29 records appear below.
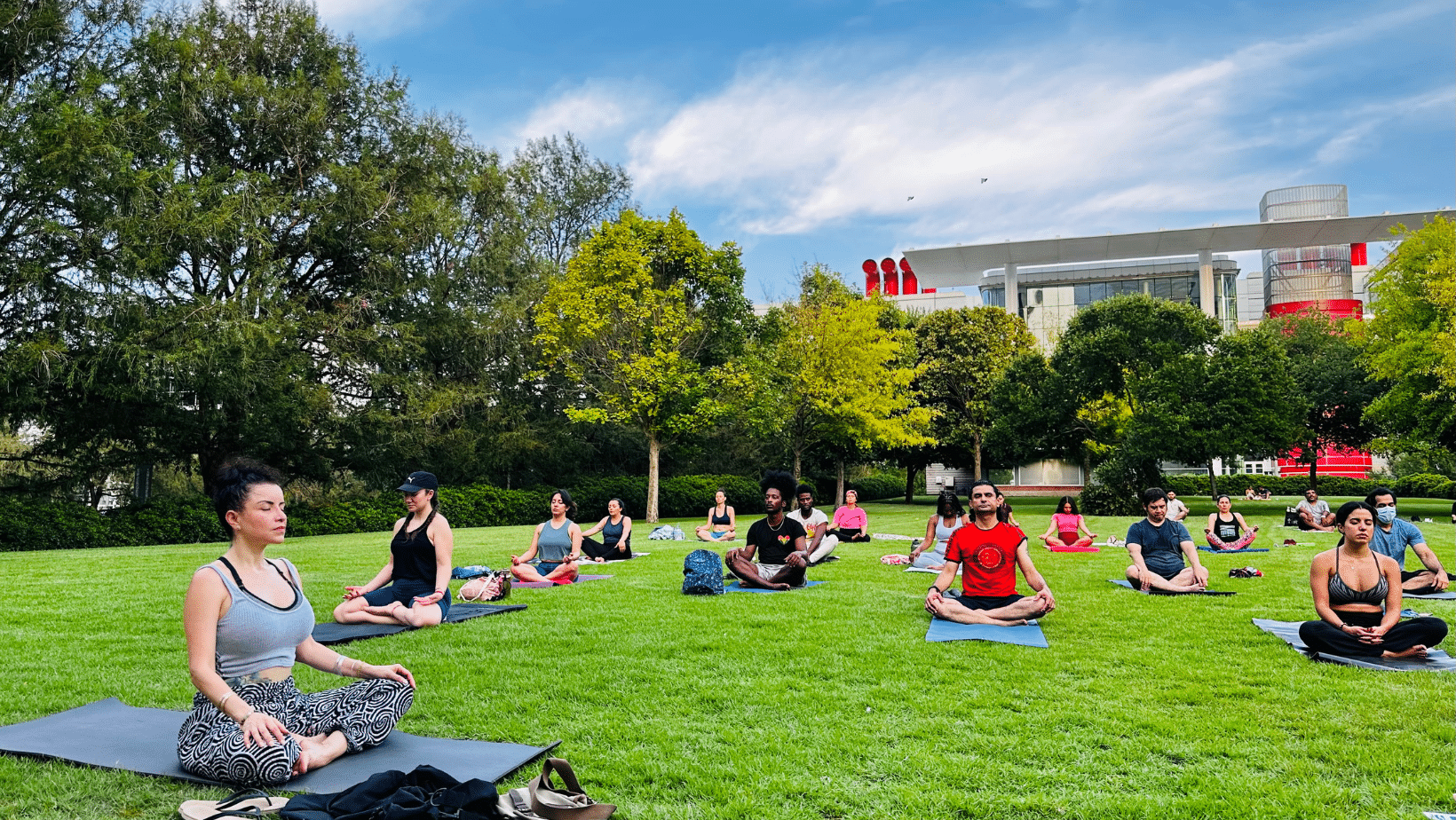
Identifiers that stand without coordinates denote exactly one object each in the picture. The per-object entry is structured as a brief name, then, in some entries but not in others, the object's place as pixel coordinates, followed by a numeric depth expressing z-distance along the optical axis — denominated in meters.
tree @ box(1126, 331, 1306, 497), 27.58
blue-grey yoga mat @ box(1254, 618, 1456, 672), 6.39
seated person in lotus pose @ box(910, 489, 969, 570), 13.07
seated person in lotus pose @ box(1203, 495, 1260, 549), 15.52
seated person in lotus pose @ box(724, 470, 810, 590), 11.09
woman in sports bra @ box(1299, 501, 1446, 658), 6.62
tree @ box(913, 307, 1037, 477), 39.88
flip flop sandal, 3.69
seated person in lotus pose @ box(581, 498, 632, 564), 14.26
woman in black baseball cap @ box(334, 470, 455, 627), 8.19
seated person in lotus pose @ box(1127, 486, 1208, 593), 10.38
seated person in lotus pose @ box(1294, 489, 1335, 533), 17.83
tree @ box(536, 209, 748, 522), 27.22
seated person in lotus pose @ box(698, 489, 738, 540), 18.41
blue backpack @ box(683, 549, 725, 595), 10.54
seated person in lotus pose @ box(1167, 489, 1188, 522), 16.02
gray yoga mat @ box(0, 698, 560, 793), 4.25
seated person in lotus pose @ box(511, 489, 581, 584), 11.88
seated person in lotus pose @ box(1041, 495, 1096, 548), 16.39
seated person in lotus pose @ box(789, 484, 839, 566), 13.32
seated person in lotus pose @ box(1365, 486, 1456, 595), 9.60
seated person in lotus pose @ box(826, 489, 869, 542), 18.72
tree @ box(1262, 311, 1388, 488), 33.00
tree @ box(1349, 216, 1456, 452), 25.09
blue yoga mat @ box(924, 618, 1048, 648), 7.44
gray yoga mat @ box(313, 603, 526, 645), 7.62
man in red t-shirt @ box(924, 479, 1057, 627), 8.06
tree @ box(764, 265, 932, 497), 30.97
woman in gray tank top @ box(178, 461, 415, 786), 4.05
